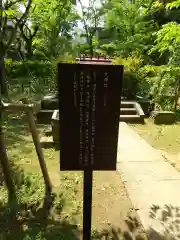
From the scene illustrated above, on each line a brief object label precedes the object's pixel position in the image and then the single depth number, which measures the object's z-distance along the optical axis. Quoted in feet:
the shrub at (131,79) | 26.87
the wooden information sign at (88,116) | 5.60
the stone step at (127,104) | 23.92
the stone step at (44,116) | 21.68
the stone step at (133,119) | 21.36
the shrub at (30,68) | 51.22
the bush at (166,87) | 23.44
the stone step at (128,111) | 22.59
